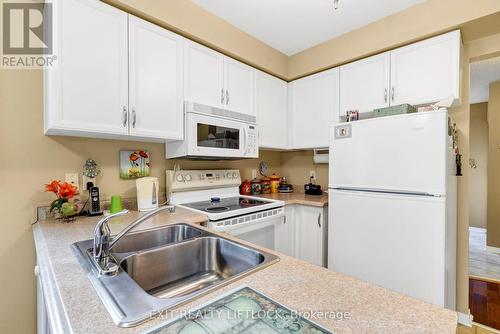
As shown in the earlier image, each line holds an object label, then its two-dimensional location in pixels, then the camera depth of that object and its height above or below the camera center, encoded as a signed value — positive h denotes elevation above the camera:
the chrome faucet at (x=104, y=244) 0.77 -0.28
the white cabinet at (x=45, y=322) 0.76 -0.56
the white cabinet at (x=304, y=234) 2.15 -0.66
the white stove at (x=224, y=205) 1.68 -0.34
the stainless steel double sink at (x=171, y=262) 0.70 -0.40
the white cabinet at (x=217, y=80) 1.88 +0.77
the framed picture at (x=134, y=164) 1.78 +0.01
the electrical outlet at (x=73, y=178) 1.52 -0.09
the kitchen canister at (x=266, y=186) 2.75 -0.25
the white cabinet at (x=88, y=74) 1.28 +0.55
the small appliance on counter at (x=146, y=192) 1.71 -0.20
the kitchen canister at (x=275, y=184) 2.84 -0.23
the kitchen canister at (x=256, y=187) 2.63 -0.25
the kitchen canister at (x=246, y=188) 2.56 -0.25
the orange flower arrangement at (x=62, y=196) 1.35 -0.18
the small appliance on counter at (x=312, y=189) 2.63 -0.28
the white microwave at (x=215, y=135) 1.80 +0.26
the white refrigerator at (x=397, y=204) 1.42 -0.27
